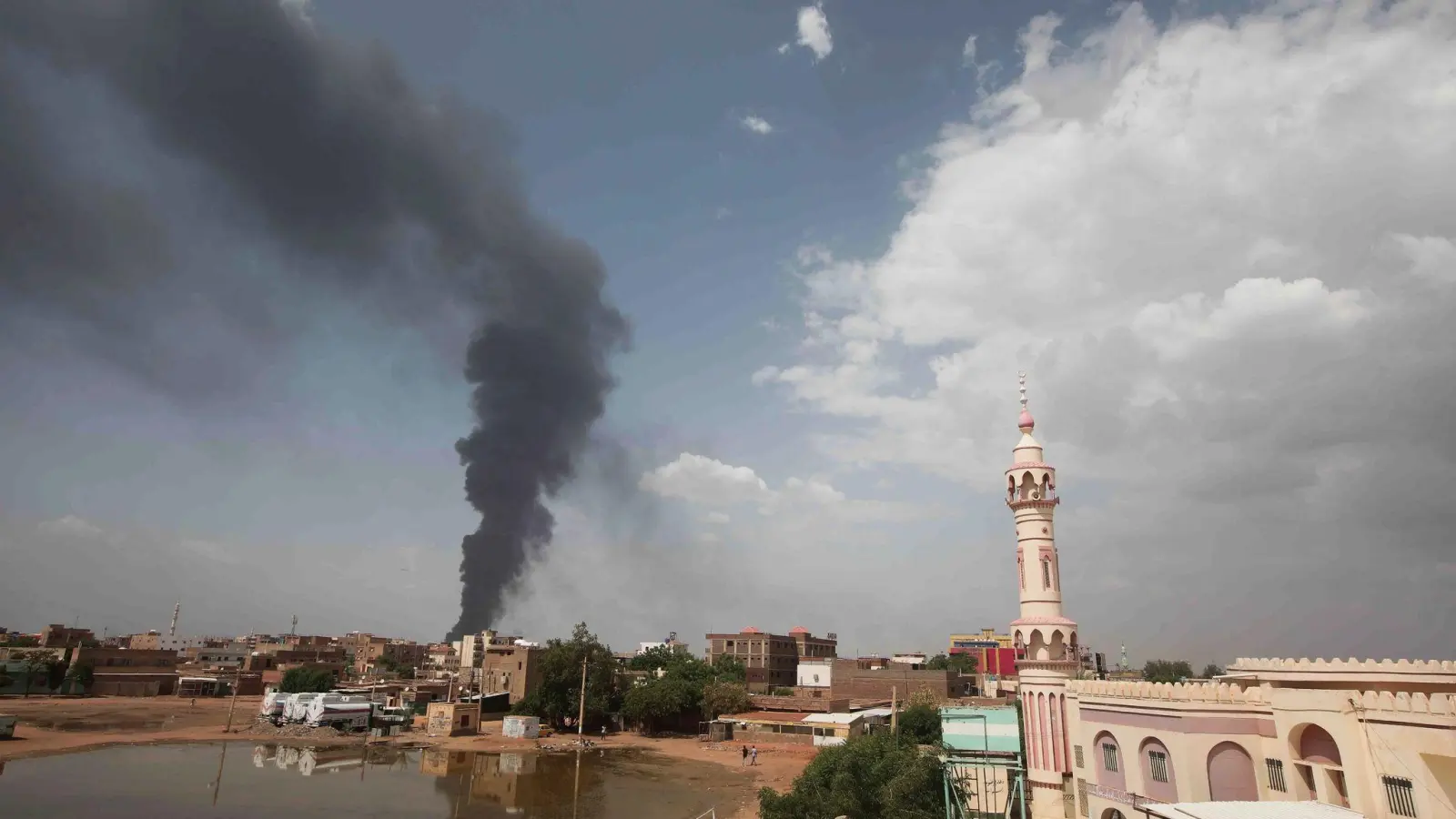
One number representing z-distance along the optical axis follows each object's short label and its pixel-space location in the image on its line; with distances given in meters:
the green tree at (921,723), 51.47
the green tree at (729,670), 83.21
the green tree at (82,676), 85.19
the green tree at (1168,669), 102.06
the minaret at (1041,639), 23.41
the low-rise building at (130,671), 87.44
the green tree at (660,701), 68.50
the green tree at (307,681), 80.12
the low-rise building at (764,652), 105.31
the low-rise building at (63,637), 95.94
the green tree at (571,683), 68.88
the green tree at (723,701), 66.94
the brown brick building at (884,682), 78.06
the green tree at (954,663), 117.44
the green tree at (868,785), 22.28
